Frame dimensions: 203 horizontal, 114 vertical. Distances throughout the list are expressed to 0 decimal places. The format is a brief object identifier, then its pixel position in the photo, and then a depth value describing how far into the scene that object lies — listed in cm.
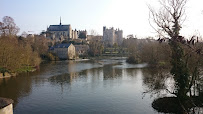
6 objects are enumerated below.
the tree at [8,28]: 5269
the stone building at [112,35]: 13604
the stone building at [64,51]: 7025
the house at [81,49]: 8486
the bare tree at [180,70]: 1305
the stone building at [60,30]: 11793
